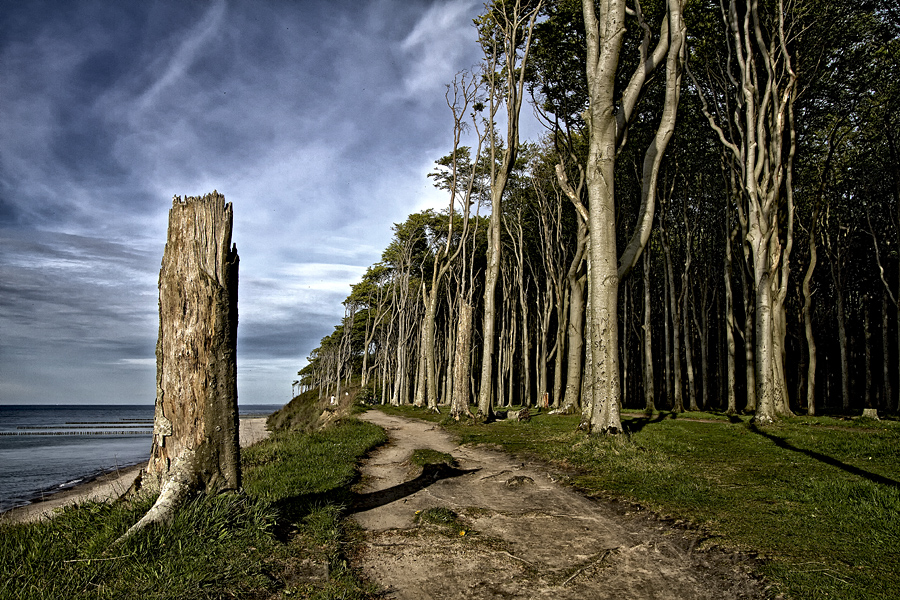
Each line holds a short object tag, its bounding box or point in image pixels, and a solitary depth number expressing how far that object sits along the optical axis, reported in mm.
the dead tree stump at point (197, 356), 4766
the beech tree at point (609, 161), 11133
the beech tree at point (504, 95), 17953
